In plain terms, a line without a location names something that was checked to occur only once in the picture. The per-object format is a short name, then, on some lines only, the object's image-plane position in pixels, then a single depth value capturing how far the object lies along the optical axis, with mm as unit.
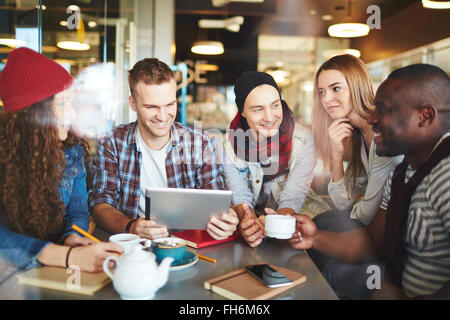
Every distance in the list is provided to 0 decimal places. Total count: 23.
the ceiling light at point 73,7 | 1986
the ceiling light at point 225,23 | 4966
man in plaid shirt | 1646
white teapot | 845
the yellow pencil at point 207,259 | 1106
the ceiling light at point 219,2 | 4192
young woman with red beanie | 1187
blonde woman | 1614
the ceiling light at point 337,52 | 1692
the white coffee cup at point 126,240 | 1061
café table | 894
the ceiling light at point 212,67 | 3935
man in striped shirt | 1229
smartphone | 927
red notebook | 1231
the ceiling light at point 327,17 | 2063
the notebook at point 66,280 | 902
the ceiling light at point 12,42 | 1367
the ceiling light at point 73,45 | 1835
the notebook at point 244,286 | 884
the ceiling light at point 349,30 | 1736
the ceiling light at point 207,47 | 5006
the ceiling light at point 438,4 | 1590
